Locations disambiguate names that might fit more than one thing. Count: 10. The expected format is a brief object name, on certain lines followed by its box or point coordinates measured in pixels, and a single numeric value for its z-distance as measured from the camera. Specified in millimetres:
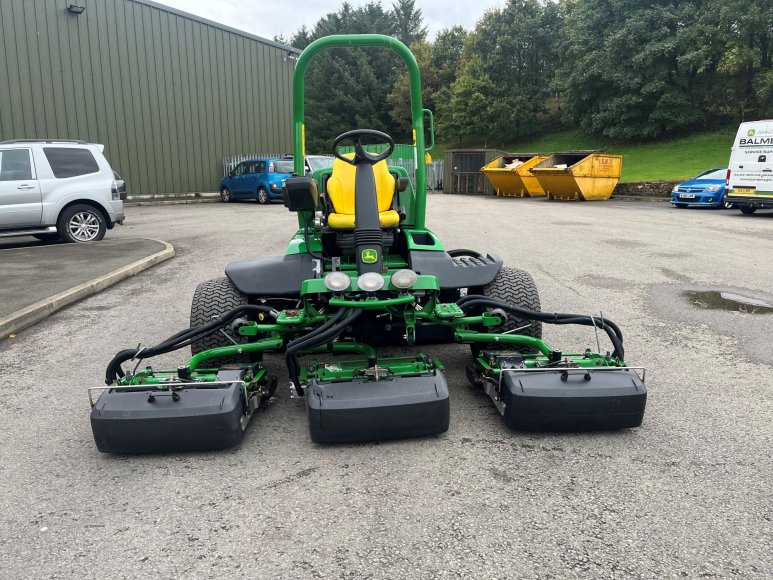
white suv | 10641
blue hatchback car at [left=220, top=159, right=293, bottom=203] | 21094
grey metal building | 19906
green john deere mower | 3203
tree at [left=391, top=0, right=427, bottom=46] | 70250
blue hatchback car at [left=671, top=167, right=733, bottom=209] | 18953
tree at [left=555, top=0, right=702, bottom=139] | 35250
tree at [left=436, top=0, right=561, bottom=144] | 46625
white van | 15398
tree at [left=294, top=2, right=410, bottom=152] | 46906
